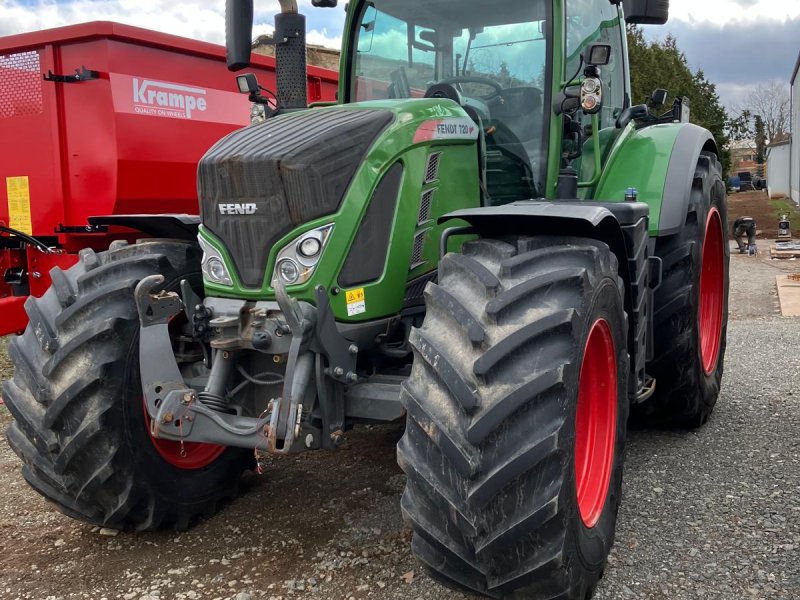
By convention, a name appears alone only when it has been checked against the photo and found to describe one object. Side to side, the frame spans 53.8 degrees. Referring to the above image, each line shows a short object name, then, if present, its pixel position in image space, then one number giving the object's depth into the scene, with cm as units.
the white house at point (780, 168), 3675
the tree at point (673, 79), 2547
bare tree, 5525
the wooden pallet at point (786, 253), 1492
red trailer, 562
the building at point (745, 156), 6075
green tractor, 236
